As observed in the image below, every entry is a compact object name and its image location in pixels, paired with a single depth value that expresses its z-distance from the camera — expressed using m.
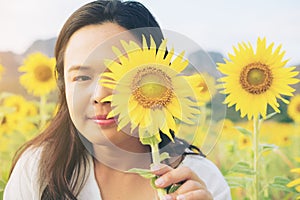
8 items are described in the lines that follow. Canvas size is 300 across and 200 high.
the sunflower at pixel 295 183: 0.81
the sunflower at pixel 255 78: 0.71
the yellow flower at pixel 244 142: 1.25
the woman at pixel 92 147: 0.62
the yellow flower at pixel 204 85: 0.58
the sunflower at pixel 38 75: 1.17
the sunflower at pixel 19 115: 1.16
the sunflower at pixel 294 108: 1.34
